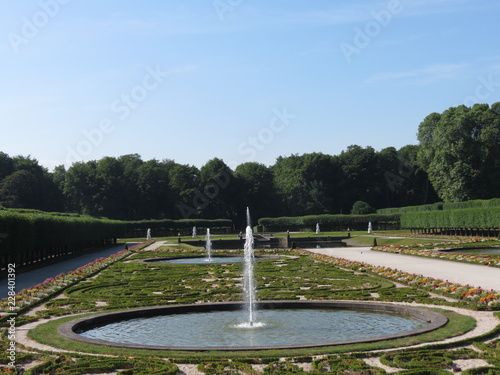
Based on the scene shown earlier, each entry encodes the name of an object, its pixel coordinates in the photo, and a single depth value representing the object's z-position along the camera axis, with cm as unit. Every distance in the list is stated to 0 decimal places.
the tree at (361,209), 7938
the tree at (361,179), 9262
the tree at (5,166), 8498
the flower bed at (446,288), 1322
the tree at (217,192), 8925
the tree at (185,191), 8906
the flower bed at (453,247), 2334
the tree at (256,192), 9094
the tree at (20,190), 7788
